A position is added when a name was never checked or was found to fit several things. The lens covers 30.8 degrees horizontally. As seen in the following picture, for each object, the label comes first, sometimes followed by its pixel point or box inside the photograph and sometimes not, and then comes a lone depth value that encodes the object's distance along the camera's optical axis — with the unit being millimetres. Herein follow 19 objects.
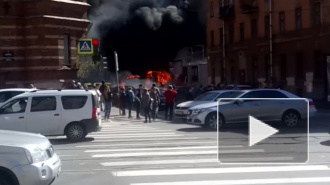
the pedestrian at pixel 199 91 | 42297
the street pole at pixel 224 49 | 54844
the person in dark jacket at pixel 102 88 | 29756
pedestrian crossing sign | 30922
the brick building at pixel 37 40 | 34438
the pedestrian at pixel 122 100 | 30853
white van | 18797
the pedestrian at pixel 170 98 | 28100
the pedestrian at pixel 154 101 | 27984
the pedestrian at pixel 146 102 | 27000
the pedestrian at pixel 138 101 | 29531
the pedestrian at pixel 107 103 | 28322
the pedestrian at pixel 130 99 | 30638
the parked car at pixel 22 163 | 9109
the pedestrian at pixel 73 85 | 27573
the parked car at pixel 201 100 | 23594
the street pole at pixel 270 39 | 45406
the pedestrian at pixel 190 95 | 43469
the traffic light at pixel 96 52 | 30031
